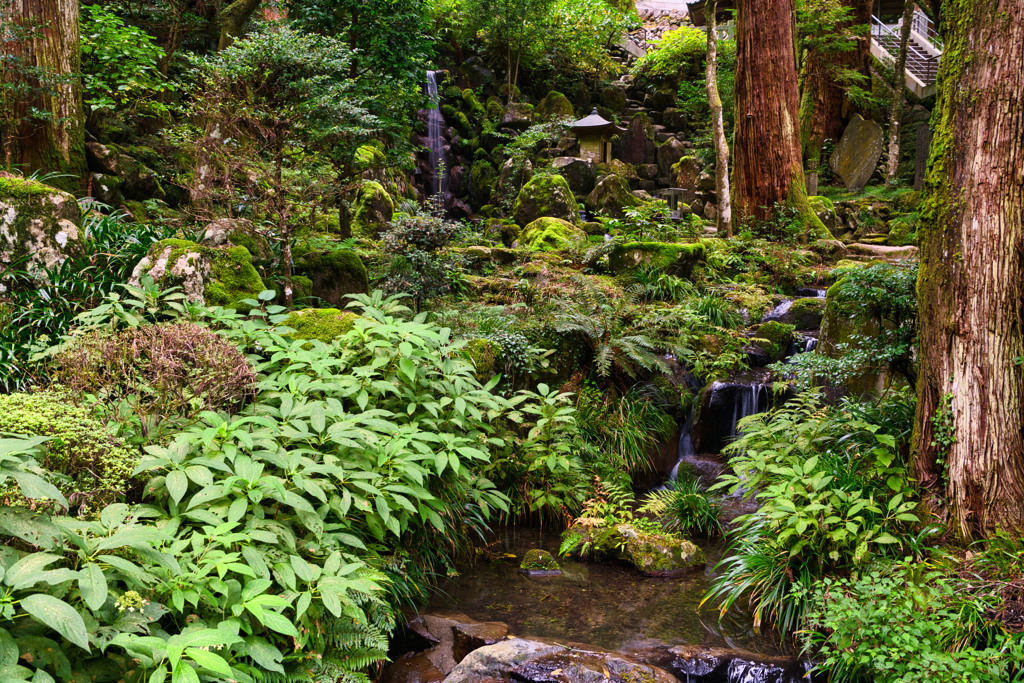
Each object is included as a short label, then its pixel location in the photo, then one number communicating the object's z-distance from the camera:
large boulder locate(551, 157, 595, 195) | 15.65
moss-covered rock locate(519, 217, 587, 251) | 10.19
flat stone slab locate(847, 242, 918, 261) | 11.18
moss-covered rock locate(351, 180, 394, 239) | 11.16
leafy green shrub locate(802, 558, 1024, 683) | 3.14
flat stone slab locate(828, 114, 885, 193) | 18.52
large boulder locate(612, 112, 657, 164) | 19.95
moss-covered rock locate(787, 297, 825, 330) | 9.15
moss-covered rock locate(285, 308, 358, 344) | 5.54
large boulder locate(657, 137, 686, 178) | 19.75
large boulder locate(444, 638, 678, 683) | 3.62
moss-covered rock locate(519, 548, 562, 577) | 5.32
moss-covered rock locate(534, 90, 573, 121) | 19.89
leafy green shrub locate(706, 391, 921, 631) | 4.10
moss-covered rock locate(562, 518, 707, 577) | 5.34
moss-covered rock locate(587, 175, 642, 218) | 13.70
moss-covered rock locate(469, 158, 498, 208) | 17.92
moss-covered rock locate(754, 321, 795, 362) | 8.44
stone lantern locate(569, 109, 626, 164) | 15.91
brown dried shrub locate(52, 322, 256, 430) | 3.81
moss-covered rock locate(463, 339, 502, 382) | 6.38
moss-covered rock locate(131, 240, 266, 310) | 5.53
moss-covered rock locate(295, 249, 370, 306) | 7.37
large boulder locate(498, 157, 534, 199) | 14.96
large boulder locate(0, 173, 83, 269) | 5.76
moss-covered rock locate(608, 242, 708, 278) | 9.70
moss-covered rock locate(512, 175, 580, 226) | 12.80
